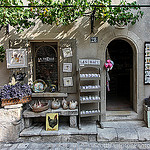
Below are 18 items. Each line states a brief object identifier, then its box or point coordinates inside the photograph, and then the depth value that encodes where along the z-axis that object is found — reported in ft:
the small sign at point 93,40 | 12.62
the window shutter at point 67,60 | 12.54
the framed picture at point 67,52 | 12.50
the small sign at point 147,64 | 12.62
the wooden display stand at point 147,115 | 11.77
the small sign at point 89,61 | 11.93
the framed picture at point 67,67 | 12.55
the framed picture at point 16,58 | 12.26
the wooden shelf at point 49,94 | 12.50
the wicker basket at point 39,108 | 11.13
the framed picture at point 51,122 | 11.14
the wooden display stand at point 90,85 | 11.37
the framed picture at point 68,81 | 12.58
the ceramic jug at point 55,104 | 11.68
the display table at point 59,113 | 11.22
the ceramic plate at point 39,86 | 12.74
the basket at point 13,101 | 10.70
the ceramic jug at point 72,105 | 11.50
